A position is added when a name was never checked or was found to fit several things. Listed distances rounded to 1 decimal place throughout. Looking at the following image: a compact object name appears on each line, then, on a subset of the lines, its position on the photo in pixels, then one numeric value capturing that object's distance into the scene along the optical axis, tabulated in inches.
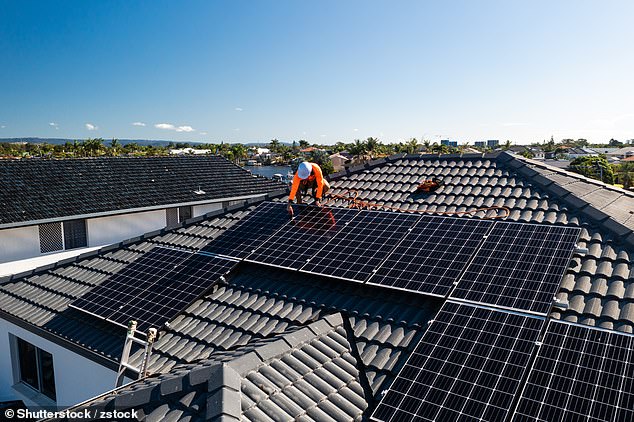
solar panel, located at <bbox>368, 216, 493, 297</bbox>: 353.7
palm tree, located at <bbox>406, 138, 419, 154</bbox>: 4024.9
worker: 547.5
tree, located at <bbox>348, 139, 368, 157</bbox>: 3941.9
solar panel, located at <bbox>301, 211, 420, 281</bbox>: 393.7
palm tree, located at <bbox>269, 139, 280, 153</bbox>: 6500.5
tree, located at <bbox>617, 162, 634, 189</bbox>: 2321.6
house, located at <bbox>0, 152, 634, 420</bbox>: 242.8
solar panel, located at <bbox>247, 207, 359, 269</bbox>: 434.6
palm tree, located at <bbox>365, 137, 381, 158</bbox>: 3911.2
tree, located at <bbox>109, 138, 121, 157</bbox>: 4689.2
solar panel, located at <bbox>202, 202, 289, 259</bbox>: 482.2
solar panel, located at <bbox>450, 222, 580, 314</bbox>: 311.3
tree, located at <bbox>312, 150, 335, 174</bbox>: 3256.9
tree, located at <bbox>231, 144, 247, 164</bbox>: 4997.5
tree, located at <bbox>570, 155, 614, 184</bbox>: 1925.9
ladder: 327.0
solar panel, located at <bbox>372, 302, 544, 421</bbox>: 245.9
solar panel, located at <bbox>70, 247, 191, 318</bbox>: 442.6
